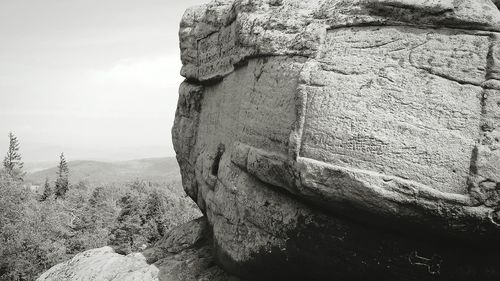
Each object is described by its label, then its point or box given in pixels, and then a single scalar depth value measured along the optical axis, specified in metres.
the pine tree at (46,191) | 53.54
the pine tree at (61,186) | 58.56
